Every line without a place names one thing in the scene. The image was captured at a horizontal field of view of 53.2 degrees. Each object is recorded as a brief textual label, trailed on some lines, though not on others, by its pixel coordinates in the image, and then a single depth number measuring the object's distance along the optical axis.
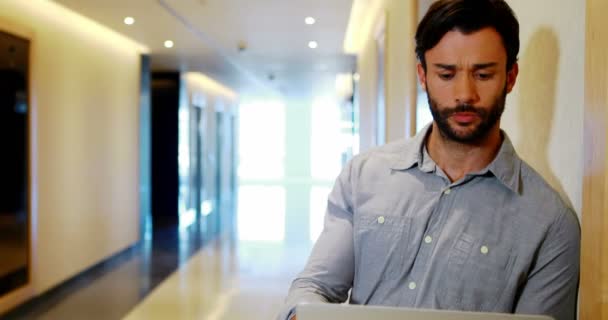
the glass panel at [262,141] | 25.91
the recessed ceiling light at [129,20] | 6.91
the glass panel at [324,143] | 25.89
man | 1.33
